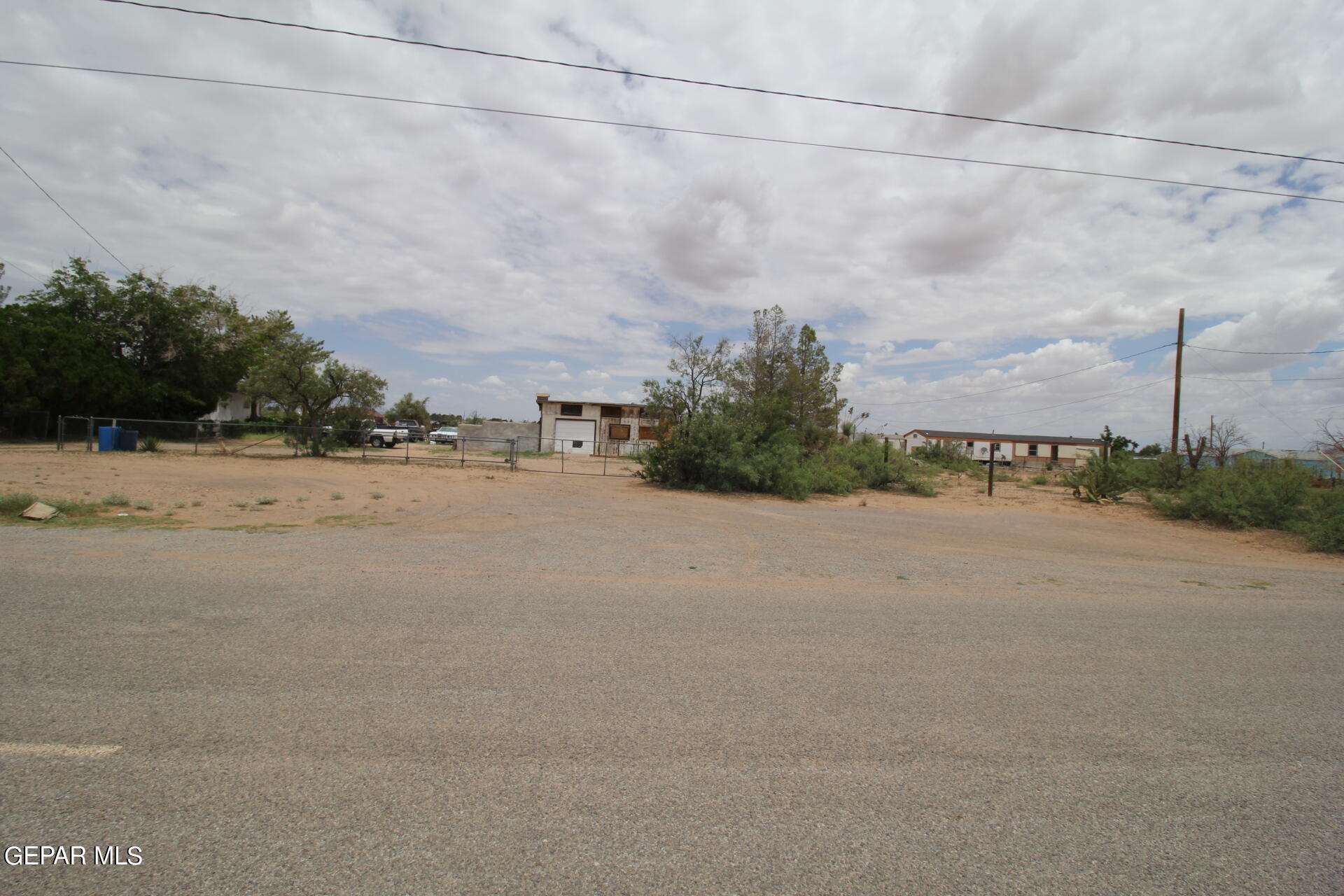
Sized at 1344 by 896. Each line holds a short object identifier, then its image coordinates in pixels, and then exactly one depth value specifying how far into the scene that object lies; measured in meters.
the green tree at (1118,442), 53.44
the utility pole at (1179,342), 28.75
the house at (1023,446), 87.12
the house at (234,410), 48.13
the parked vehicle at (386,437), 47.12
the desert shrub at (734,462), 23.42
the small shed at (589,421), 60.12
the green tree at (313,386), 30.82
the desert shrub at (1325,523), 15.27
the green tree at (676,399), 25.98
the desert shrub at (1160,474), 25.23
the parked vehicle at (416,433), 60.20
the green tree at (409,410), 87.19
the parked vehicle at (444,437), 54.55
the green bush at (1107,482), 25.97
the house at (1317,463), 21.77
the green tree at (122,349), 30.39
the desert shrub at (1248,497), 18.25
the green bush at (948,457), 44.12
